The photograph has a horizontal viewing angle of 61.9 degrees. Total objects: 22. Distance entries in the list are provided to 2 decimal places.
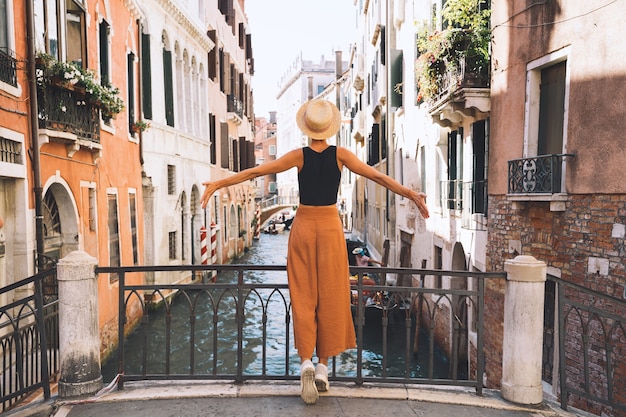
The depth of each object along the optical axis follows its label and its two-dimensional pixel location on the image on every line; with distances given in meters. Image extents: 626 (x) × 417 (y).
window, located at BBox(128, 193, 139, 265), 10.54
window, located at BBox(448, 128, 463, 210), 9.15
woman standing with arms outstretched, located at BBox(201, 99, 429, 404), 3.08
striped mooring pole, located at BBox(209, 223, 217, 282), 16.20
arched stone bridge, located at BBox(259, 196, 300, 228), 38.84
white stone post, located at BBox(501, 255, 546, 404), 3.28
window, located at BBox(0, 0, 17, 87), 5.70
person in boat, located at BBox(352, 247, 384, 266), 14.52
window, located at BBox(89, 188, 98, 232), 8.33
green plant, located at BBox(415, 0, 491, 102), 7.73
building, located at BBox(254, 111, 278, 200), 58.41
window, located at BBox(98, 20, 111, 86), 9.05
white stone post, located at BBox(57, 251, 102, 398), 3.25
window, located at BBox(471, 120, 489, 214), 8.06
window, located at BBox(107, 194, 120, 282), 9.23
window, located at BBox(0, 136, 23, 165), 5.65
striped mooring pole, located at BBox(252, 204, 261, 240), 32.28
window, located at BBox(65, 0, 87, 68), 7.86
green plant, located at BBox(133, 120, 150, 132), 10.56
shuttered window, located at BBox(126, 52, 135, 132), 10.51
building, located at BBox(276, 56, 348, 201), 54.09
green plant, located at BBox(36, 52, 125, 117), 6.36
